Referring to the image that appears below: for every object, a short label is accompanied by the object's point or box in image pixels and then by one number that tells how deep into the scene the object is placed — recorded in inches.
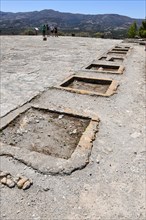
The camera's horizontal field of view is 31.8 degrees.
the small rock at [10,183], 149.8
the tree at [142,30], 1284.4
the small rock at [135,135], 209.2
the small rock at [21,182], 149.2
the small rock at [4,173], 156.6
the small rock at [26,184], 148.3
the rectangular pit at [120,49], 657.7
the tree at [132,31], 1428.9
